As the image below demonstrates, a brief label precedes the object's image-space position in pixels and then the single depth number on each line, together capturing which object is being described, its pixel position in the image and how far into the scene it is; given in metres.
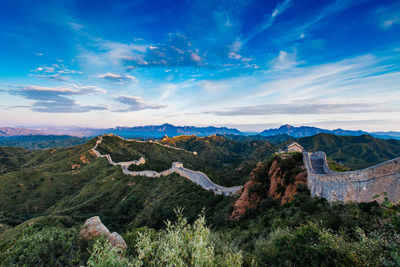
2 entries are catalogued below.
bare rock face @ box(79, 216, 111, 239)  13.70
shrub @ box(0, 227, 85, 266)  9.75
